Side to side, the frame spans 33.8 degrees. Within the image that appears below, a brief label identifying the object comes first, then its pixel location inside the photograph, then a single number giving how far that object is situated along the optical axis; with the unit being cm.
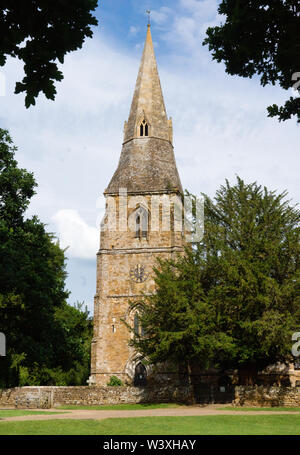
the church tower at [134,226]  3850
